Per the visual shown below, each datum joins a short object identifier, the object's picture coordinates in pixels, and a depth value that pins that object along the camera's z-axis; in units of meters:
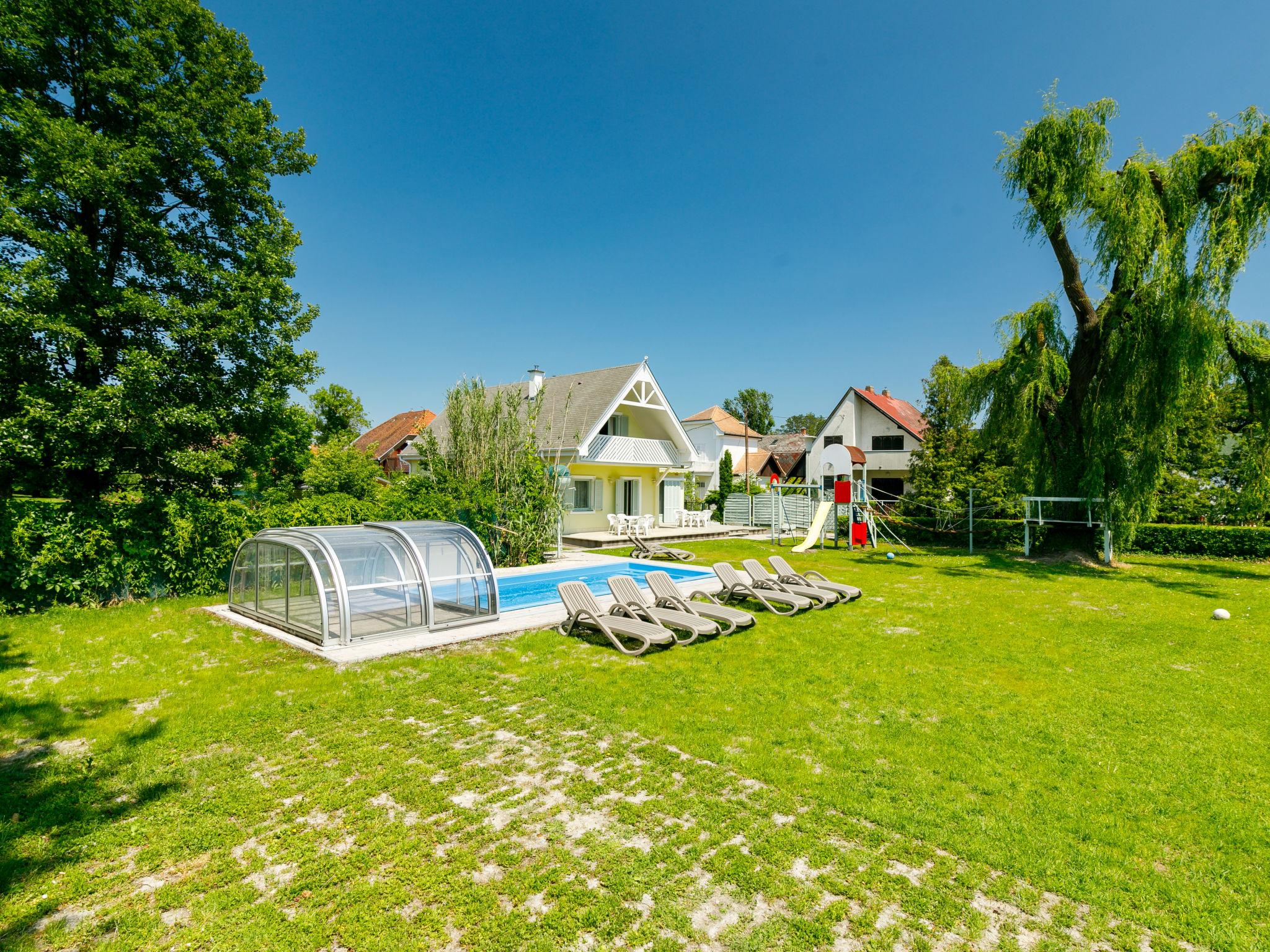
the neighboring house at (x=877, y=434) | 38.75
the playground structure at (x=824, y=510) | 22.30
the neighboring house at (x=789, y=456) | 48.84
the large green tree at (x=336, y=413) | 26.95
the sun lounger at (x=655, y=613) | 9.27
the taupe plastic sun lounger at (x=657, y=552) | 19.62
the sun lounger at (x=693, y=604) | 10.01
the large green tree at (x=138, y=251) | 10.23
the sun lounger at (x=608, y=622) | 8.67
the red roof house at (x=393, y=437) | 46.81
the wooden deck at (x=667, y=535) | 23.02
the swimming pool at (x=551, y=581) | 13.07
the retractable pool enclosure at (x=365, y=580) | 8.91
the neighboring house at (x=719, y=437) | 56.44
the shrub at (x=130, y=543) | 10.26
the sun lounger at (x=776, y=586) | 11.97
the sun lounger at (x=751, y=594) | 11.48
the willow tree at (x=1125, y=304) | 15.23
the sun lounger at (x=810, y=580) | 12.77
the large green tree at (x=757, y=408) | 96.36
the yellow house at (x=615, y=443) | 23.81
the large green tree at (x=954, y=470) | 23.64
